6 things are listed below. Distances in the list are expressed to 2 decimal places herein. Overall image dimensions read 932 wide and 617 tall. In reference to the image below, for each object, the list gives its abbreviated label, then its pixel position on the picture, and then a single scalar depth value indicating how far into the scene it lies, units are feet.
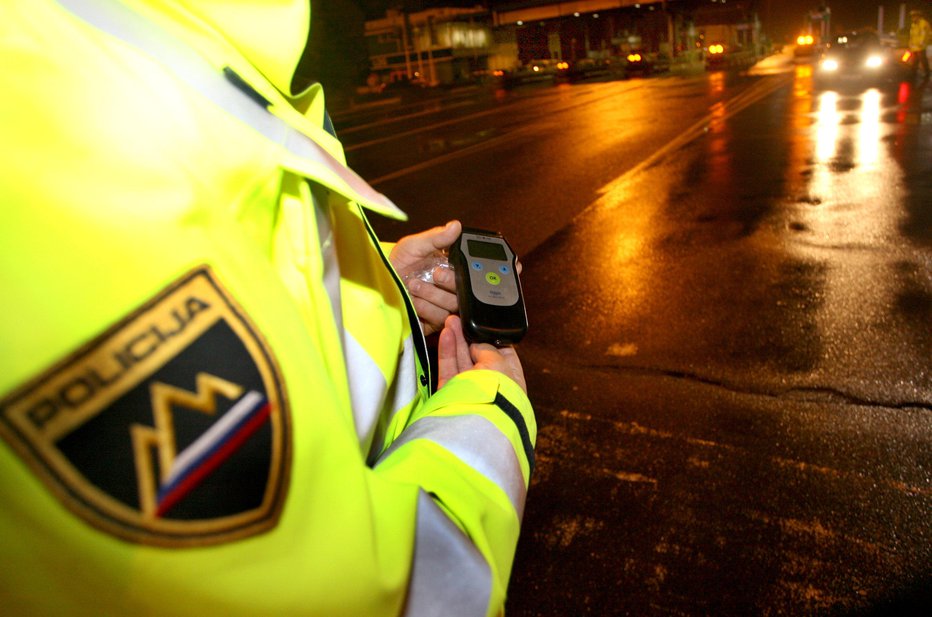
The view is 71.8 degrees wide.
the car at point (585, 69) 107.65
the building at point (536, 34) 135.23
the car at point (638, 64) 101.50
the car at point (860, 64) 66.32
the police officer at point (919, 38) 57.41
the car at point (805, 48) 119.24
